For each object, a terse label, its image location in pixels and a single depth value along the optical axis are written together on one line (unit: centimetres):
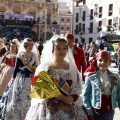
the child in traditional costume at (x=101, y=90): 187
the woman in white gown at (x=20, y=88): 286
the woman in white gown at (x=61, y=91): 174
